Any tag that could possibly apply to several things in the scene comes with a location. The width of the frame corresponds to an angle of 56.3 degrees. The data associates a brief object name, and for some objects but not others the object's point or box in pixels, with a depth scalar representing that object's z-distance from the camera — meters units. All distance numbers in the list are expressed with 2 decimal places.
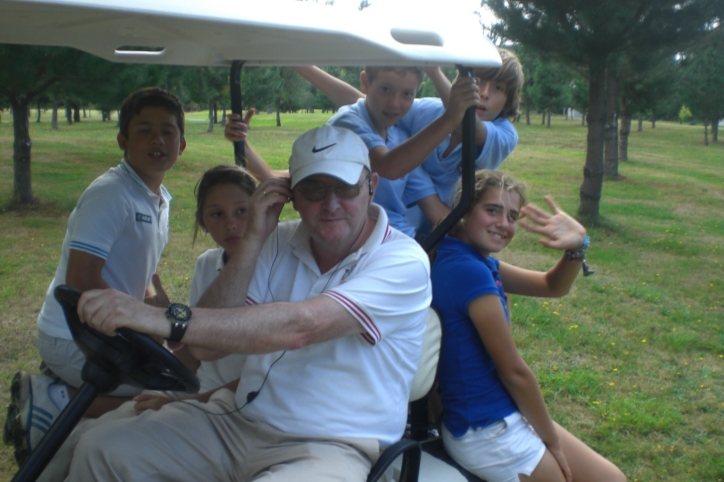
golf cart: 1.56
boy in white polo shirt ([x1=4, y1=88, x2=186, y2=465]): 2.56
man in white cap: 1.89
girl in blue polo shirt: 2.29
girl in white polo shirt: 2.62
